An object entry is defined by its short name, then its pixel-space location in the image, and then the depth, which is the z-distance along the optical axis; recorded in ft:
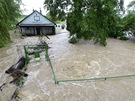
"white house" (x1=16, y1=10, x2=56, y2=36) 45.32
